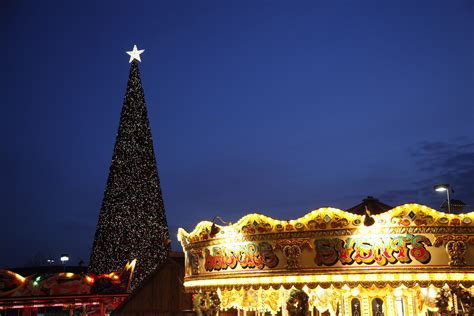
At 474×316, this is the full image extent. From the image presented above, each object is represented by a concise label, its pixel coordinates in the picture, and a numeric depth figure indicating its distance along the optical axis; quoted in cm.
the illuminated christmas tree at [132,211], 2655
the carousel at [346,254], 968
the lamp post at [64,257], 2568
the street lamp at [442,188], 1243
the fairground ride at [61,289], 2089
